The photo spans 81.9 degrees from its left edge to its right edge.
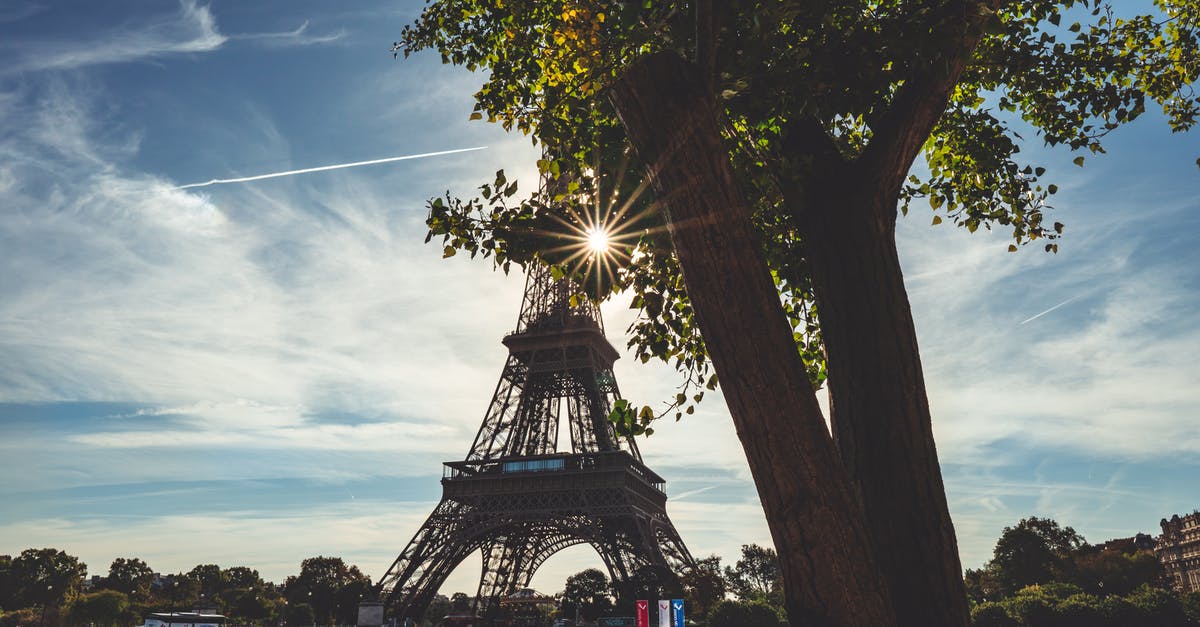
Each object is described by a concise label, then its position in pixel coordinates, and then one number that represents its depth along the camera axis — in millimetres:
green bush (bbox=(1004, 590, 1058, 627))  50906
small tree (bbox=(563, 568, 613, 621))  64312
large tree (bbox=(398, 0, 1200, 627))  3080
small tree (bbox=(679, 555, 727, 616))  54531
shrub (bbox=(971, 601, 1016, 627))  52438
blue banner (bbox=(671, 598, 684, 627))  22484
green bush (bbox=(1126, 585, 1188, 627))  49750
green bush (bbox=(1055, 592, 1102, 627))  50250
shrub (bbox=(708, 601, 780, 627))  51006
